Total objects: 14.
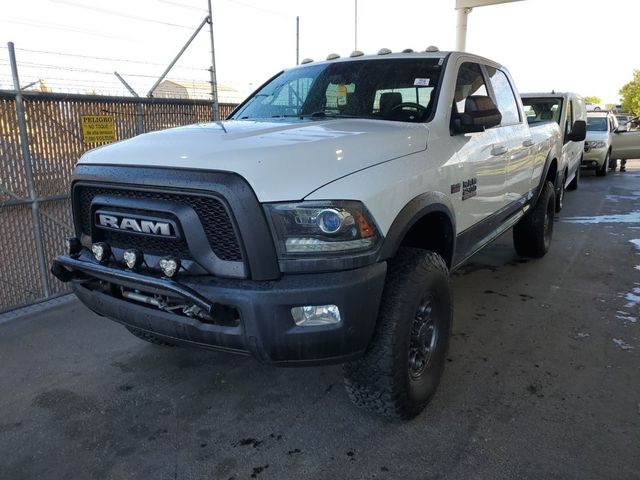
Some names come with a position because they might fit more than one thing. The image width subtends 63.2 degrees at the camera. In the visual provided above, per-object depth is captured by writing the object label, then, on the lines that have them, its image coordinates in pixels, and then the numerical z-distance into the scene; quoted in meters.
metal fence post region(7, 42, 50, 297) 4.39
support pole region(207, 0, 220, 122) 6.49
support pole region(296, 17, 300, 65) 8.38
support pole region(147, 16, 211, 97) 5.80
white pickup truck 2.22
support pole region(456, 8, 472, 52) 19.91
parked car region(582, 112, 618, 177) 13.45
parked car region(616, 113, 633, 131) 30.00
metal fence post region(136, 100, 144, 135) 5.49
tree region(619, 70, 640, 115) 49.91
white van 8.98
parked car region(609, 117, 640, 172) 14.57
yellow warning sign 5.02
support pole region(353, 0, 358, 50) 10.73
